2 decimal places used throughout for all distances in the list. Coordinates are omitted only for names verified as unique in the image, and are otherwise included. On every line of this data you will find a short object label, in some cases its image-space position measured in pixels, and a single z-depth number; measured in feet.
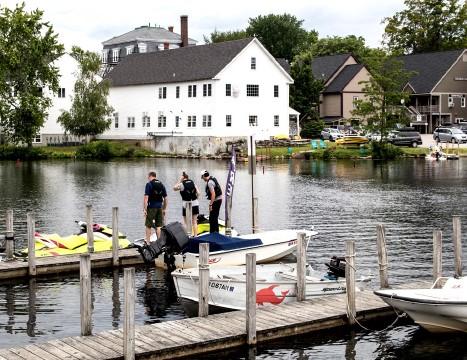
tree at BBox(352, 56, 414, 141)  287.28
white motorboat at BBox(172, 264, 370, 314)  65.72
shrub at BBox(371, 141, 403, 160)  283.59
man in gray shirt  92.68
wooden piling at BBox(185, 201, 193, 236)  92.24
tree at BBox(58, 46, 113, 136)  326.44
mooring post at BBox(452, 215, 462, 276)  73.79
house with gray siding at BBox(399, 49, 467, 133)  364.38
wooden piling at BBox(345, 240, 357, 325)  63.72
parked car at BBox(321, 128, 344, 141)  327.55
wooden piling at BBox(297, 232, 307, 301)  65.50
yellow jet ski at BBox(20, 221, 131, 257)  88.12
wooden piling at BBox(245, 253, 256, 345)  58.23
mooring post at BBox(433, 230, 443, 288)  68.80
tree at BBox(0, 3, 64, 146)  298.56
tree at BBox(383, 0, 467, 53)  430.61
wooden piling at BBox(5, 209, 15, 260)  84.07
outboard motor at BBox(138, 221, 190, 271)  80.12
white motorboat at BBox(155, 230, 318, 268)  80.12
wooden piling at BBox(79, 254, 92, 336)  55.67
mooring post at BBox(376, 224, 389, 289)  68.03
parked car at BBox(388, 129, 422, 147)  303.48
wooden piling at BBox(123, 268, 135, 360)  52.60
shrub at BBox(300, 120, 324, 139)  346.95
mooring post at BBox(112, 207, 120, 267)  85.25
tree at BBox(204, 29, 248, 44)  518.78
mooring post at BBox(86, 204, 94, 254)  88.99
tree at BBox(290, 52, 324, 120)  355.77
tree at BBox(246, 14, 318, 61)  501.56
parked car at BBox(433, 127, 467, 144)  307.17
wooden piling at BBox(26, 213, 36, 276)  79.87
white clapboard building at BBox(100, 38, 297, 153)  313.53
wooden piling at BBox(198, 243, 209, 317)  61.31
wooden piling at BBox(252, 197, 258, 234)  97.04
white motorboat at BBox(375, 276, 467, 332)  60.08
